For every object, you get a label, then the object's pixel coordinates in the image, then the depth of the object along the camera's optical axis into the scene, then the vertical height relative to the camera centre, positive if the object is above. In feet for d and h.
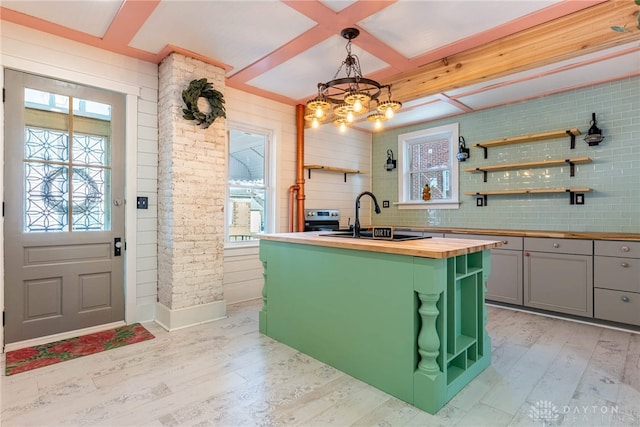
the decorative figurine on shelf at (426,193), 17.12 +1.04
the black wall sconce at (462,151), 15.47 +2.93
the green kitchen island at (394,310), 6.28 -2.17
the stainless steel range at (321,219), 15.80 -0.31
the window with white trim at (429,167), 16.24 +2.42
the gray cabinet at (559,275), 10.91 -2.15
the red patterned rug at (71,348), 8.18 -3.73
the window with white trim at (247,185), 13.91 +1.24
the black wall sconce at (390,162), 18.52 +2.87
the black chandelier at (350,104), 7.95 +2.83
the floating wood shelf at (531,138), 12.37 +3.03
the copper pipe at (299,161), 15.30 +2.45
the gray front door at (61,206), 9.15 +0.19
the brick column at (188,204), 10.69 +0.32
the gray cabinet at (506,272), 12.36 -2.28
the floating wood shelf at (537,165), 12.32 +1.96
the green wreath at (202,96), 10.66 +3.72
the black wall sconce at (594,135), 11.95 +2.84
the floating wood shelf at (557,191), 12.33 +0.88
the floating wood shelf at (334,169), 16.01 +2.25
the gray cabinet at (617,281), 10.12 -2.14
